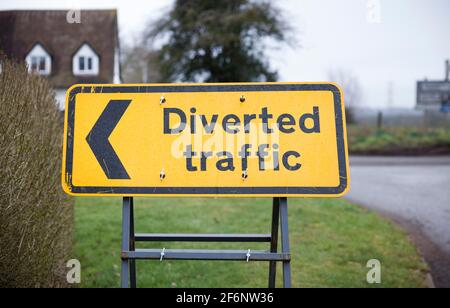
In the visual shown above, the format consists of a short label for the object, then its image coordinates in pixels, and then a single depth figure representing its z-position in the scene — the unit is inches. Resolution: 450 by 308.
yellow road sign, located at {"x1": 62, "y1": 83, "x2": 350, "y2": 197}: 117.0
